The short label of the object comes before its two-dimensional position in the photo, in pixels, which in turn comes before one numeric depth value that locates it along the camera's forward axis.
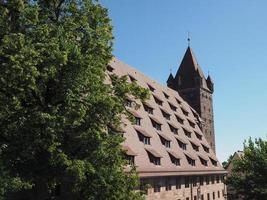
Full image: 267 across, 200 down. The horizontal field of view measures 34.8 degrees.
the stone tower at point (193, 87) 70.31
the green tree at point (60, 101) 18.81
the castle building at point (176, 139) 39.03
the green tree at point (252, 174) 32.34
